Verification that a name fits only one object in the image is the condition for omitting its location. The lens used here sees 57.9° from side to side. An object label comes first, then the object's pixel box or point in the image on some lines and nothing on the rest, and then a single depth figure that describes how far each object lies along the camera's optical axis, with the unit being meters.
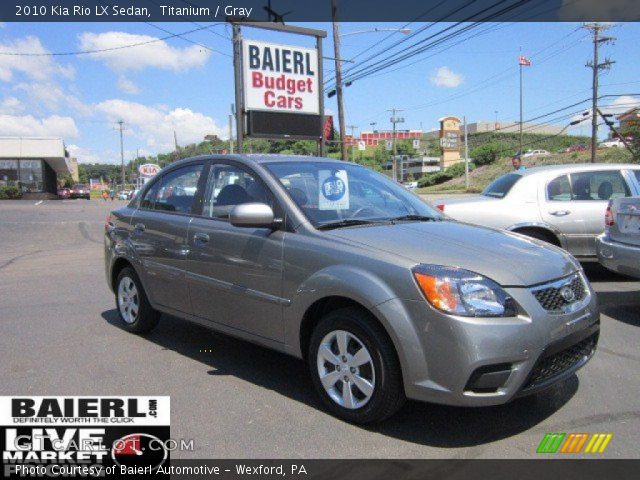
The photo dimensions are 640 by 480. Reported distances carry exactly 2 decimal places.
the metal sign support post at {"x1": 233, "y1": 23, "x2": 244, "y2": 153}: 14.73
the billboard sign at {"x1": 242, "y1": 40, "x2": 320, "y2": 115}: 14.89
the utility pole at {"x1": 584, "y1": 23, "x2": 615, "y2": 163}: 43.91
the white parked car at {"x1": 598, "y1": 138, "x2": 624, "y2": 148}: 83.47
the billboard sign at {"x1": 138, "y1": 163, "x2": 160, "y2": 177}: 32.35
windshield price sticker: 4.30
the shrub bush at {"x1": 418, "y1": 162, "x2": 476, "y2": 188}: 85.31
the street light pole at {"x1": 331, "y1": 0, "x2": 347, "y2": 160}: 21.59
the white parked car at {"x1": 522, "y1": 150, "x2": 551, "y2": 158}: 77.59
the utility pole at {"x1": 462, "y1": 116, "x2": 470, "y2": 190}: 65.66
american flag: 61.00
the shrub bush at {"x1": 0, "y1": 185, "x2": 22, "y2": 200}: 43.81
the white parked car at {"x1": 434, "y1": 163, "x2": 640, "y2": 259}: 7.74
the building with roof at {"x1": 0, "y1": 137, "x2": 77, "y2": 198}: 46.69
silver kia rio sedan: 3.20
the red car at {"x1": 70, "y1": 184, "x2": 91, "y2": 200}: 55.01
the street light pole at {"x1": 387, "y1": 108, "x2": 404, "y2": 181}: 76.19
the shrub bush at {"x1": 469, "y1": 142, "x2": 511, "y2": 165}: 93.31
